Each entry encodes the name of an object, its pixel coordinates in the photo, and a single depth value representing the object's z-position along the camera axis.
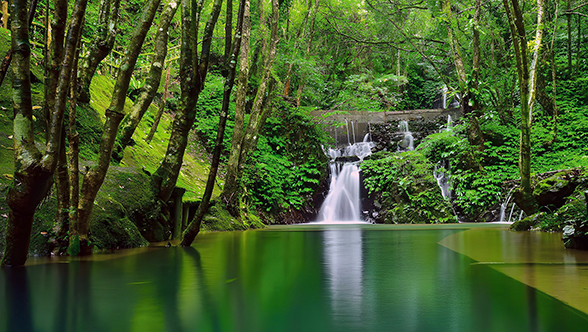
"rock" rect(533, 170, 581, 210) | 8.12
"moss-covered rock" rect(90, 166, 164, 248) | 4.96
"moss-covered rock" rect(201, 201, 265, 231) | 9.08
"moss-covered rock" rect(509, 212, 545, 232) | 8.27
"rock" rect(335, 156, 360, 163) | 16.80
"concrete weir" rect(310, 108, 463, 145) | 18.67
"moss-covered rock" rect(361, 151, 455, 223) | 13.64
